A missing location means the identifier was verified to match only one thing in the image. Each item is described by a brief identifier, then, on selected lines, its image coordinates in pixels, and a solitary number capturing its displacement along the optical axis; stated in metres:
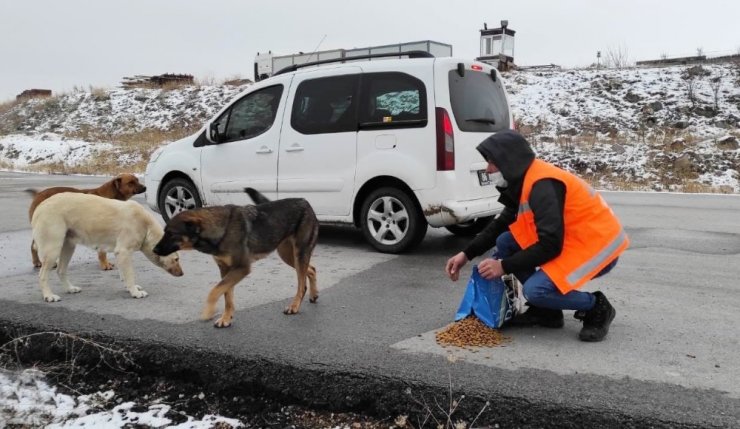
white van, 6.41
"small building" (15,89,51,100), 43.62
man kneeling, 3.64
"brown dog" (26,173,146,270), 6.14
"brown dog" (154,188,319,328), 4.09
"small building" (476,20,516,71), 34.31
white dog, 4.81
